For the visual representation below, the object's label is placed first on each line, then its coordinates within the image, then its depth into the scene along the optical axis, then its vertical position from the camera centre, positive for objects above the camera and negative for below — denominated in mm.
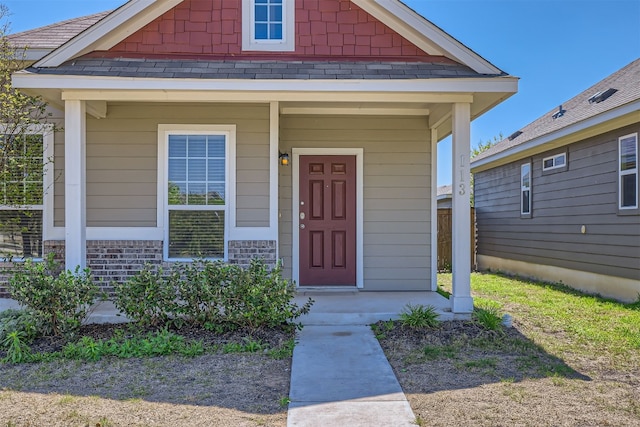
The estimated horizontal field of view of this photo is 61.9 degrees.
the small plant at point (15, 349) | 4742 -1237
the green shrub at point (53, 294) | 5168 -790
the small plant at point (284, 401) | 3705 -1314
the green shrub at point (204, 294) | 5391 -803
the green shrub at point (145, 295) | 5383 -823
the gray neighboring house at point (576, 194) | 8008 +411
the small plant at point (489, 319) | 5652 -1115
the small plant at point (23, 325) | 5137 -1087
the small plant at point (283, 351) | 4844 -1266
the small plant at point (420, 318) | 5652 -1100
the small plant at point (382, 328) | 5512 -1220
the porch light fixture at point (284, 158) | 7367 +785
